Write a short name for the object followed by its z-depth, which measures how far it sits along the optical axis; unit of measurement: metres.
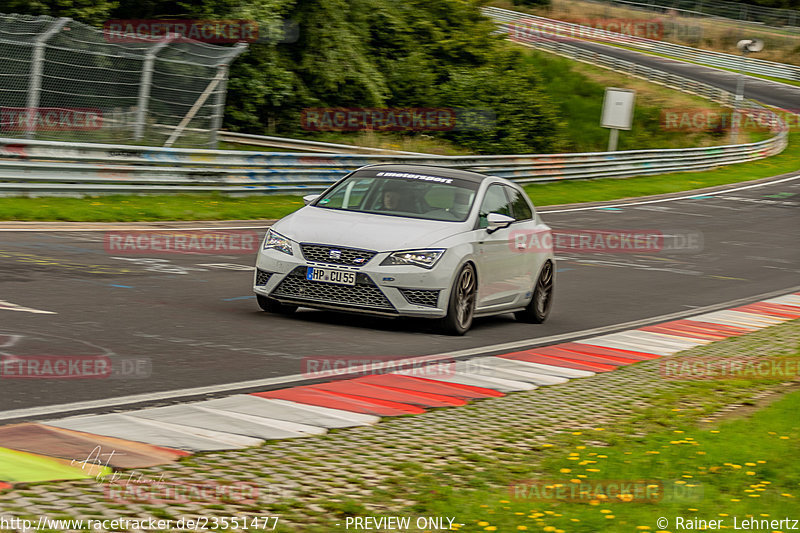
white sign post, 42.38
